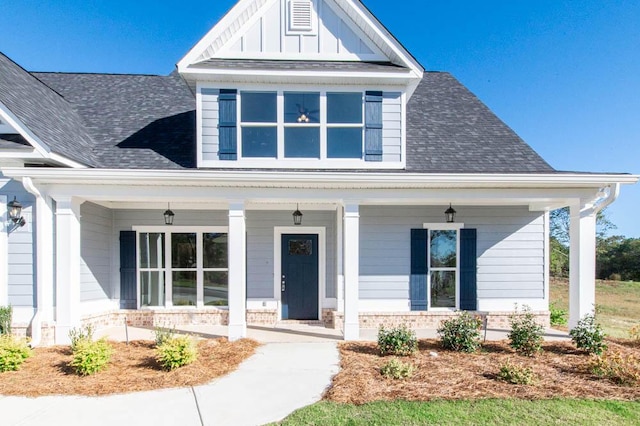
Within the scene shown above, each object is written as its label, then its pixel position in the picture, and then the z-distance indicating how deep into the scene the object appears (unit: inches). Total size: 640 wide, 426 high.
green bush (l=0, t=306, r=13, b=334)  260.1
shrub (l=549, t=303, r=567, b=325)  384.5
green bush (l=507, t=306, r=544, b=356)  250.4
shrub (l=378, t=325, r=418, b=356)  245.6
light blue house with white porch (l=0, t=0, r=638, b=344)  270.2
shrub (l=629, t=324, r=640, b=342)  284.9
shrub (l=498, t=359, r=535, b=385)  195.8
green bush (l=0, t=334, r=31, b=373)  214.7
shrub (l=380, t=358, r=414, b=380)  203.4
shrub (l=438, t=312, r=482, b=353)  255.1
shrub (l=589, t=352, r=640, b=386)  198.4
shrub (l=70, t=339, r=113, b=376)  208.2
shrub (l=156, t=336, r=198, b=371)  216.5
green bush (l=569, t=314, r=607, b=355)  251.9
